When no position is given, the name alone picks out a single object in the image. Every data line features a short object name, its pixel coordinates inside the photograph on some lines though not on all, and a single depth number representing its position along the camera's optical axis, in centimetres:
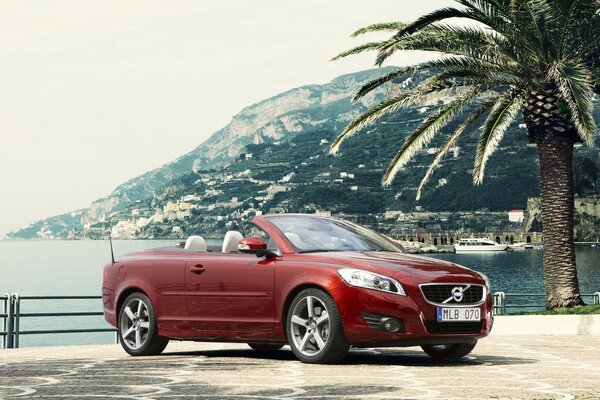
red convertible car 998
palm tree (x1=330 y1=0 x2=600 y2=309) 2219
